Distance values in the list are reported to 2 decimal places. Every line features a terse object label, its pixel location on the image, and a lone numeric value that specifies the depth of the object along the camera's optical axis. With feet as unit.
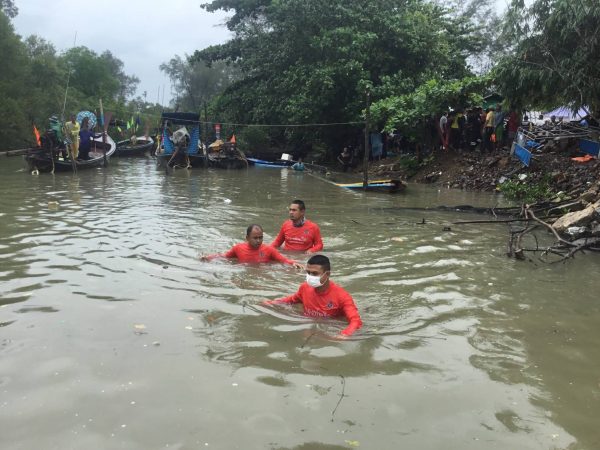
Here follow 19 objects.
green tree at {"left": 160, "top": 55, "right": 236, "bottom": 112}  255.50
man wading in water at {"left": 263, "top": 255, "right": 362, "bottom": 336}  16.75
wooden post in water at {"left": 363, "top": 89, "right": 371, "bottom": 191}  55.50
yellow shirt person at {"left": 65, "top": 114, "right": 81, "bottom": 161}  69.00
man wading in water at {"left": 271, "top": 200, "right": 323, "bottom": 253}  26.94
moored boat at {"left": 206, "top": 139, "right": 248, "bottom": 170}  89.66
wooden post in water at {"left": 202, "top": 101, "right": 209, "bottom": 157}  83.91
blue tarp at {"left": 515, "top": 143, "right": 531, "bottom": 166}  53.42
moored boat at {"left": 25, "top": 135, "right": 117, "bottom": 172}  66.03
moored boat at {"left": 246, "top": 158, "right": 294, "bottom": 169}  98.80
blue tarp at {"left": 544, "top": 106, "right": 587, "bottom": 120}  65.89
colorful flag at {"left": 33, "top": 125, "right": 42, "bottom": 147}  67.32
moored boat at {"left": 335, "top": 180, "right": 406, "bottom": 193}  54.85
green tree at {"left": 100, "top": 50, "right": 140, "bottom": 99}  286.25
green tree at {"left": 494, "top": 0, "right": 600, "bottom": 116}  40.91
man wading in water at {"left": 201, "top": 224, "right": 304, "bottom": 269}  23.99
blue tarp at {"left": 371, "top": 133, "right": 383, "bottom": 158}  85.62
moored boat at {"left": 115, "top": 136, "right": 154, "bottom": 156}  116.26
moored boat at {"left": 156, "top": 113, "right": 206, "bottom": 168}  85.76
